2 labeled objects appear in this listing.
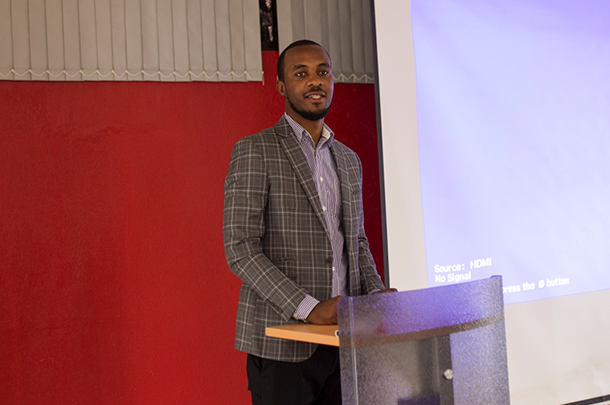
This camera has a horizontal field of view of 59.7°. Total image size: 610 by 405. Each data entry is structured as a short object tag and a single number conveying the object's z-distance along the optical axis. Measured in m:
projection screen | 2.47
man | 1.36
